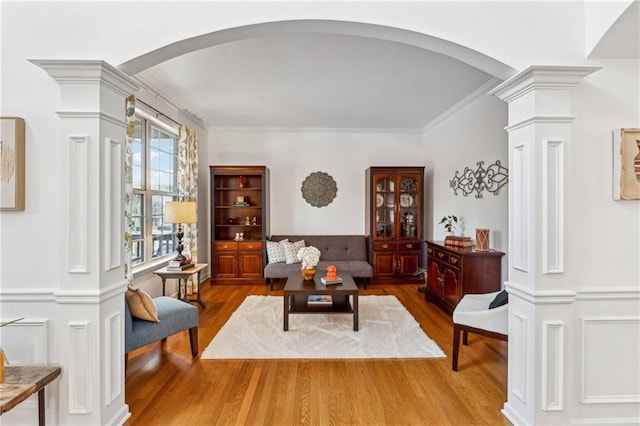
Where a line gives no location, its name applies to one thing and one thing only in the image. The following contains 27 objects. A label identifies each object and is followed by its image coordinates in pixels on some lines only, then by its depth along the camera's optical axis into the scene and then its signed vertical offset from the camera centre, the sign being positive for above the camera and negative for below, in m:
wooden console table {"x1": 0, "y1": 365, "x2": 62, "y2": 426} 1.49 -0.89
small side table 3.80 -0.75
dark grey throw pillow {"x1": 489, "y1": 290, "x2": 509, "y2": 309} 2.54 -0.72
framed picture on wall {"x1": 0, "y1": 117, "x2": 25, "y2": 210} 1.81 +0.30
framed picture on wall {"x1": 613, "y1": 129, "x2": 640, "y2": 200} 1.87 +0.30
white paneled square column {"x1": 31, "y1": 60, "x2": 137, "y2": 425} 1.77 -0.18
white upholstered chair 2.44 -0.87
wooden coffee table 3.35 -0.95
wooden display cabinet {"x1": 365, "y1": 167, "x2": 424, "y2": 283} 5.52 -0.15
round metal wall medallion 5.95 +0.46
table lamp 3.82 +0.01
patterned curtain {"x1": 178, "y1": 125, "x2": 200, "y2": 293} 4.73 +0.55
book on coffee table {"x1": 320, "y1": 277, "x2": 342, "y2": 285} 3.57 -0.79
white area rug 2.91 -1.29
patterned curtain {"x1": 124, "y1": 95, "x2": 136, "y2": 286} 3.15 +0.37
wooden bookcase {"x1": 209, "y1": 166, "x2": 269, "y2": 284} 5.44 -0.18
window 3.90 +0.34
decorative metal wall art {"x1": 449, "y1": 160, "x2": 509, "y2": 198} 3.70 +0.45
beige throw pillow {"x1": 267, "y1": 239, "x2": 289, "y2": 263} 5.35 -0.70
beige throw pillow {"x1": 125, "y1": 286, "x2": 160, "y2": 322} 2.51 -0.75
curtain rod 3.83 +1.35
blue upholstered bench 2.45 -0.96
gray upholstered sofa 5.72 -0.64
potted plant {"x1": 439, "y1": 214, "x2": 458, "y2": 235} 4.46 -0.15
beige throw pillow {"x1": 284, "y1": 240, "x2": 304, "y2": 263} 5.30 -0.65
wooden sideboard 3.52 -0.69
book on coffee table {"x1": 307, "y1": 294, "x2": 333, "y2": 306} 3.54 -1.02
